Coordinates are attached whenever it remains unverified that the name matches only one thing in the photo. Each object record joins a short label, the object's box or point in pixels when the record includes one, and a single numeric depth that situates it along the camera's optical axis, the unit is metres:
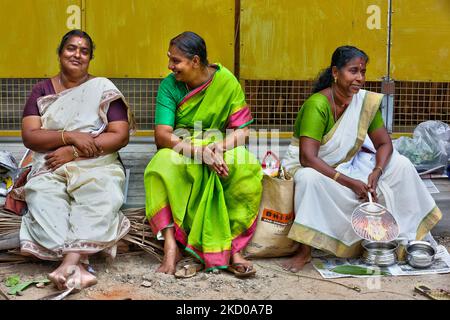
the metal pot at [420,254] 4.45
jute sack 4.56
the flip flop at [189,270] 4.26
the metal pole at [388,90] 5.76
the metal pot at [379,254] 4.45
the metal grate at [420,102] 5.94
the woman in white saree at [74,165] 4.16
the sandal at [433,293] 4.02
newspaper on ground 4.39
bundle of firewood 4.39
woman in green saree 4.39
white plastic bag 5.50
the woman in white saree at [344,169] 4.47
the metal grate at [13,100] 5.80
